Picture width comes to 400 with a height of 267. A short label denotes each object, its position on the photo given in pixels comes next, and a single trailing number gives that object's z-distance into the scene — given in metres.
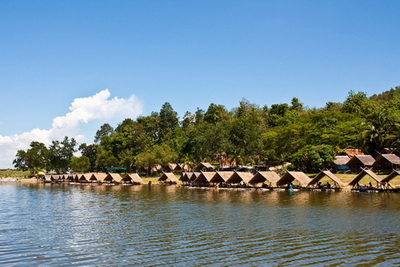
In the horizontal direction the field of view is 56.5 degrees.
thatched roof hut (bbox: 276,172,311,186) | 45.41
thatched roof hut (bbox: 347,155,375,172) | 53.15
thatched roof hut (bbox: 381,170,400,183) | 38.16
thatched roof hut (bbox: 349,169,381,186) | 39.78
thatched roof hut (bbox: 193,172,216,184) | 54.56
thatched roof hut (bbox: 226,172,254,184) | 50.05
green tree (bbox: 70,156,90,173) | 101.81
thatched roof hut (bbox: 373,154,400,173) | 49.17
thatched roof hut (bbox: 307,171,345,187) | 42.72
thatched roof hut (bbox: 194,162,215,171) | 76.12
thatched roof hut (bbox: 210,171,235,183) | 51.86
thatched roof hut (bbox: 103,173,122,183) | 72.25
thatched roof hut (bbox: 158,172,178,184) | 65.56
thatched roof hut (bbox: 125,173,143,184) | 69.76
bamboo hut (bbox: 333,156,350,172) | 56.72
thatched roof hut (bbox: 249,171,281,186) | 47.22
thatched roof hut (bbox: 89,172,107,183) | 75.81
